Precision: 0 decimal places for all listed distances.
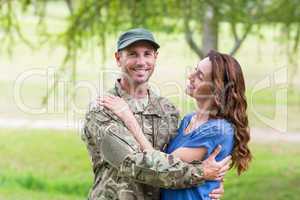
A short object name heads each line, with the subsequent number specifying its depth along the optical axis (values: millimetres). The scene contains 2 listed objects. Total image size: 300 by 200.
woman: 4976
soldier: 4866
